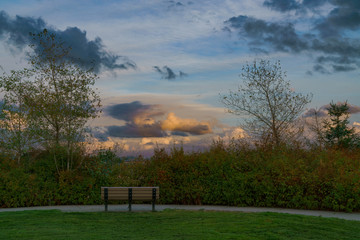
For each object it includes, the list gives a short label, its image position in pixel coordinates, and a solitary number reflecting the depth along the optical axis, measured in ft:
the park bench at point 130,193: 38.96
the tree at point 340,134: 87.10
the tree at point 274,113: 64.28
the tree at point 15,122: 50.87
